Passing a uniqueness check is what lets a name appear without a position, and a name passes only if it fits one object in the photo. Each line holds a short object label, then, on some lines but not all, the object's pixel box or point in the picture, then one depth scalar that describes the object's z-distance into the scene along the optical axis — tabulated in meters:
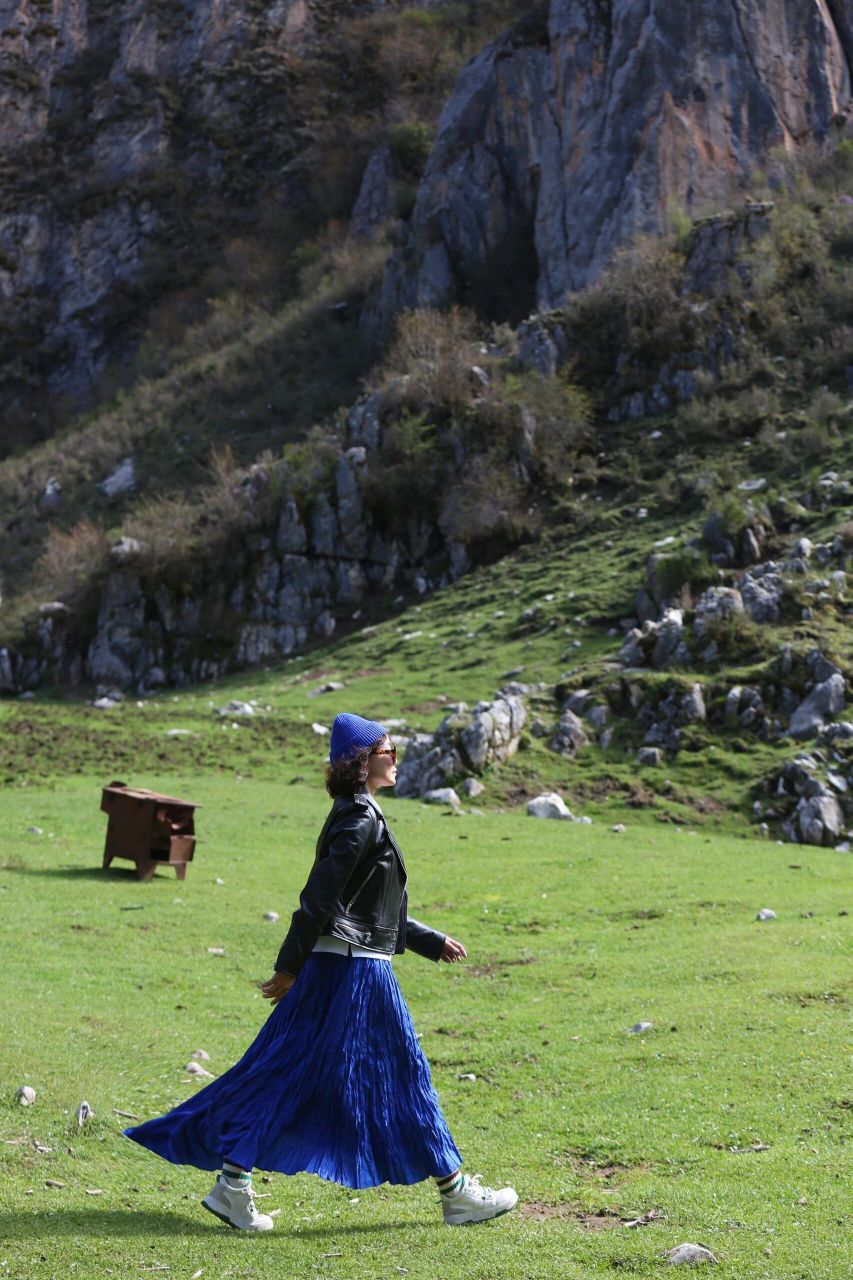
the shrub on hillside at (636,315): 49.72
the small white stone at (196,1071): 8.82
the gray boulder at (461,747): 23.11
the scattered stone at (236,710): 31.46
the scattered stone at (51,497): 64.44
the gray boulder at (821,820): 19.80
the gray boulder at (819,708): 22.95
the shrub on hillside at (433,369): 48.56
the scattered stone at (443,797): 22.08
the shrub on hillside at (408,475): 47.53
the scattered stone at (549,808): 21.36
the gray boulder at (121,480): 62.41
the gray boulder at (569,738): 24.22
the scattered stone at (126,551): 48.66
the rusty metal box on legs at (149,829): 15.80
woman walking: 6.02
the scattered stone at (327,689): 34.19
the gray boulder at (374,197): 78.88
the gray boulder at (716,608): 26.30
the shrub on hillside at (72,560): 49.19
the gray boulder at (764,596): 26.98
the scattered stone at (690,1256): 5.48
